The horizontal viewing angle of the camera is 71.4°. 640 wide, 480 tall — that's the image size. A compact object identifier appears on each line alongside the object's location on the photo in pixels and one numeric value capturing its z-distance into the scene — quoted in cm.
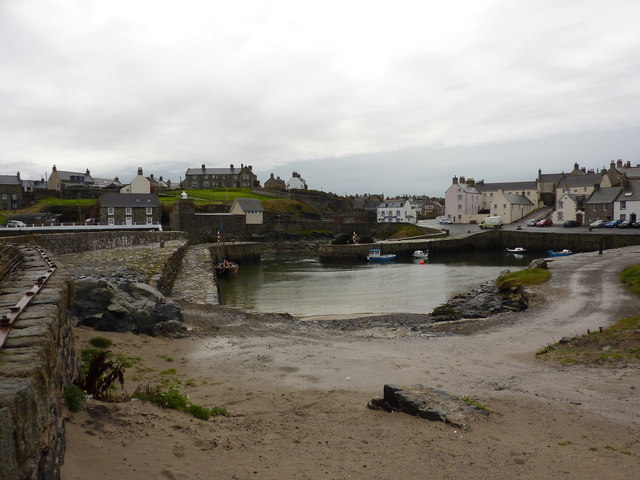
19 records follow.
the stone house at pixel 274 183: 13575
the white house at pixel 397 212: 10231
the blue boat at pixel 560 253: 5444
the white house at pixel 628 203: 6712
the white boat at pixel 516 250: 6031
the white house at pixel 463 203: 9631
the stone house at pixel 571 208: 7806
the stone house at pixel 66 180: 9660
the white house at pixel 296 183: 13421
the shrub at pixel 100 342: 1084
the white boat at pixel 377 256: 5909
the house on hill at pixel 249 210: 7788
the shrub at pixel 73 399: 591
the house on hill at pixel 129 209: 6331
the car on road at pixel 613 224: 6438
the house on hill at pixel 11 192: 7481
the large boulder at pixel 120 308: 1246
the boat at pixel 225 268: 4784
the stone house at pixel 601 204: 7110
